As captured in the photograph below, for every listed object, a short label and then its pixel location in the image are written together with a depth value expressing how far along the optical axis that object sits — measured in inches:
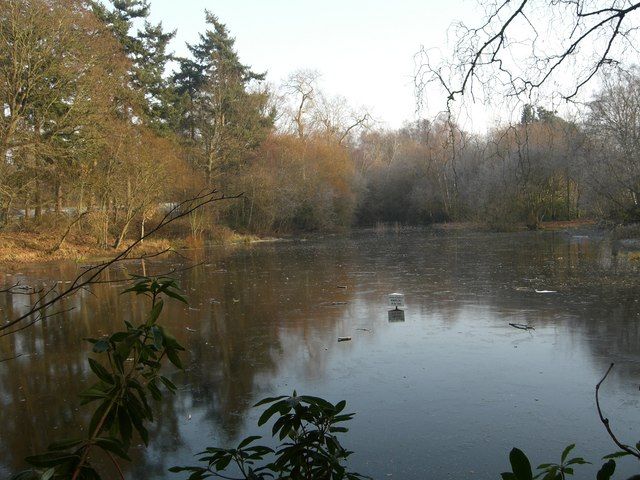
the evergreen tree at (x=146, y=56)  1245.1
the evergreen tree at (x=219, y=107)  1427.2
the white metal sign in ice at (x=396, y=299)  440.8
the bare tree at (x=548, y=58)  128.6
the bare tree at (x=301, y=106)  1811.8
